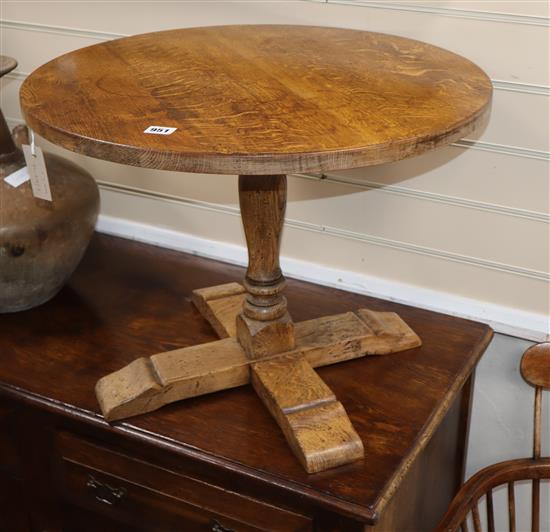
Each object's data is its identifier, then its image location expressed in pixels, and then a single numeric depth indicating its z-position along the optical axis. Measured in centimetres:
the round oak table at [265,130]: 95
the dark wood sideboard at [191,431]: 120
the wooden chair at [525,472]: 132
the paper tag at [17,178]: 149
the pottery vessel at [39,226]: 147
